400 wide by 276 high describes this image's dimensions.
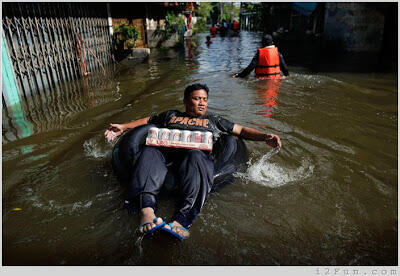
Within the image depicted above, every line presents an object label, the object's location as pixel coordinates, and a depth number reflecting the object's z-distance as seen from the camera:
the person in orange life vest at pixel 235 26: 34.56
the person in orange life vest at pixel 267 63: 7.30
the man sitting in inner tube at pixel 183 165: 2.30
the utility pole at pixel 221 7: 66.97
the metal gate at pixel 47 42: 6.40
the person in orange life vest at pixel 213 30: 31.00
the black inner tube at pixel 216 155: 2.86
